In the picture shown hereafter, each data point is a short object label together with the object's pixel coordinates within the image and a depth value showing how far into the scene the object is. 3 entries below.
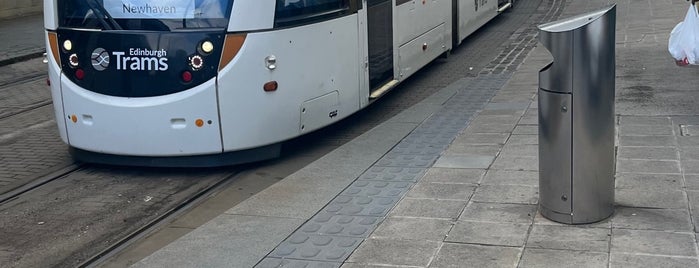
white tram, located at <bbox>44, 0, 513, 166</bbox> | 7.72
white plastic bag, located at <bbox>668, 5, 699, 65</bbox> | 8.84
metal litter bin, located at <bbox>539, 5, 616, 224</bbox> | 5.59
